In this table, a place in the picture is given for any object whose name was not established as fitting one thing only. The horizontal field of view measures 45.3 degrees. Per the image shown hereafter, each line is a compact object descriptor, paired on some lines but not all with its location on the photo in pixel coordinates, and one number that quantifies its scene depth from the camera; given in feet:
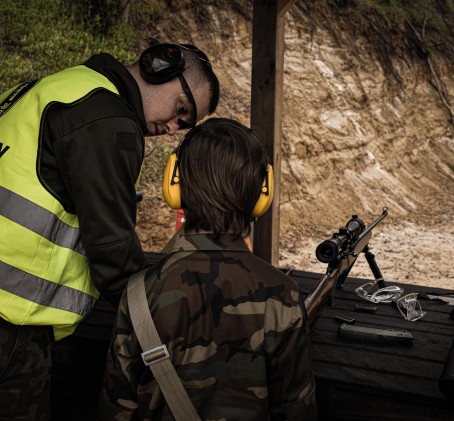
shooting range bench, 6.81
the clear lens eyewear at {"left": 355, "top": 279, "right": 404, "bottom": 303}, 10.20
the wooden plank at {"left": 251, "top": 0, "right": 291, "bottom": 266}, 12.77
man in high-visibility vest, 5.98
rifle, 8.38
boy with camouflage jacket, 5.39
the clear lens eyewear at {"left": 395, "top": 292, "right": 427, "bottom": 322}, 9.37
